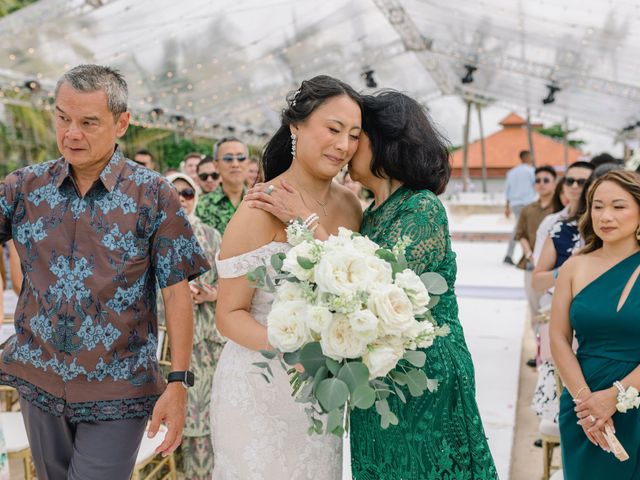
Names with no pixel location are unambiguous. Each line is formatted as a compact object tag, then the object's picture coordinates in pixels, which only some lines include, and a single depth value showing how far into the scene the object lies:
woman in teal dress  2.99
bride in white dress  2.30
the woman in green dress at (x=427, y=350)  2.29
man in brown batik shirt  2.33
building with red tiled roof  63.97
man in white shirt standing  13.34
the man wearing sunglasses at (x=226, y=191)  5.01
